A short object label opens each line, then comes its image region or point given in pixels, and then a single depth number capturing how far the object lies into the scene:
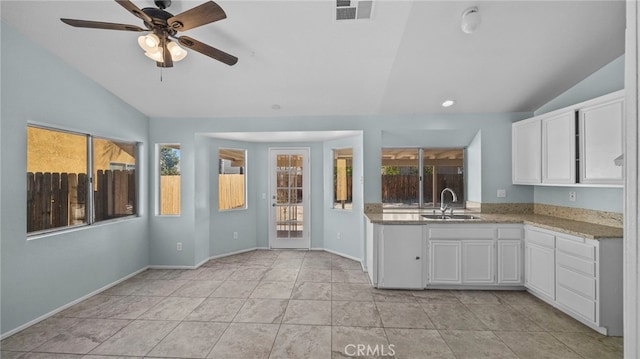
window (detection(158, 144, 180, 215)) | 4.33
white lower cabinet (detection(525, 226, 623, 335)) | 2.51
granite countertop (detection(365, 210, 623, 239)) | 2.64
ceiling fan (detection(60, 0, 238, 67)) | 1.90
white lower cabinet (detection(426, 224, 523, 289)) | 3.38
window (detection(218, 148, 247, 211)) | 4.96
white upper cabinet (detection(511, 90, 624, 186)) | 2.65
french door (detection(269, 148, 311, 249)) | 5.30
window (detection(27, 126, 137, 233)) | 2.82
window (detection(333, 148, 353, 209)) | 4.83
